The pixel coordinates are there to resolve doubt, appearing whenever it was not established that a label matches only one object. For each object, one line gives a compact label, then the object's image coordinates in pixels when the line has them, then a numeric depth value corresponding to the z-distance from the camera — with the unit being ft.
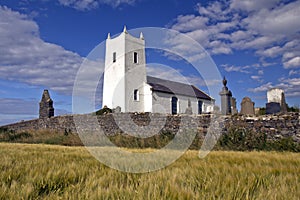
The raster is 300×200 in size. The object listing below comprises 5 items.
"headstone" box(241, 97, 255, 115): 51.70
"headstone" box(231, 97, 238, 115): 57.14
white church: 116.67
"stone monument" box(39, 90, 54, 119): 83.20
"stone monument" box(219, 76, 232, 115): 52.65
